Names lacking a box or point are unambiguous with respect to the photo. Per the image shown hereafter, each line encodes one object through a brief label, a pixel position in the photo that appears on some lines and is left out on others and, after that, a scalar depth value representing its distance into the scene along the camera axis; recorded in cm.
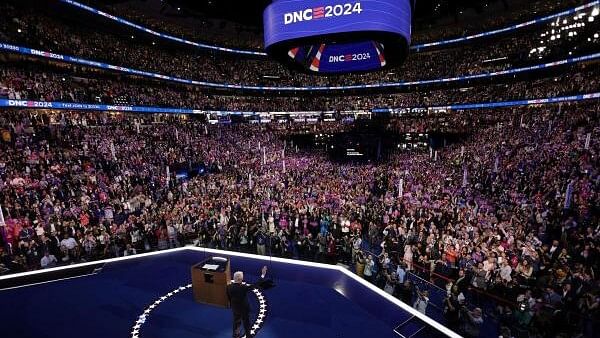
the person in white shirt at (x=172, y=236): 1163
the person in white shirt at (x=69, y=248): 1027
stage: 591
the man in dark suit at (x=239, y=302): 531
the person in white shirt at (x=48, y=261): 956
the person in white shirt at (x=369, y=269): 856
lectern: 661
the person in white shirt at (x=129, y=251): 1073
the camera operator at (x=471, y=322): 620
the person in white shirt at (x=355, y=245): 948
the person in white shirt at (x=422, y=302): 700
